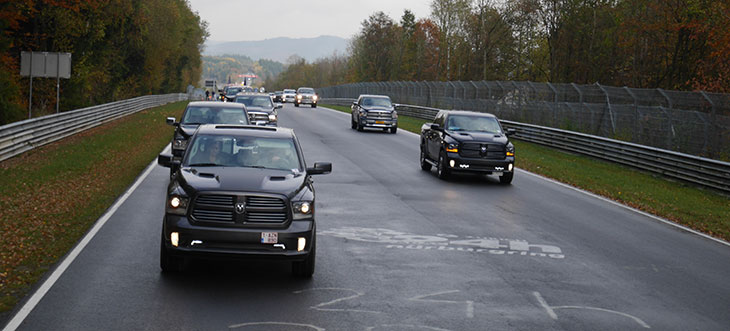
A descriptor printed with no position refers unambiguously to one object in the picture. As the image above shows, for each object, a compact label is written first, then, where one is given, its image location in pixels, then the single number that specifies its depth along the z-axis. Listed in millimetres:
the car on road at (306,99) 69938
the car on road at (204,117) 17500
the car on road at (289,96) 85125
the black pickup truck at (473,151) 19250
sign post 31516
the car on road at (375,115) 36719
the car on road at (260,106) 27734
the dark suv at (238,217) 8180
